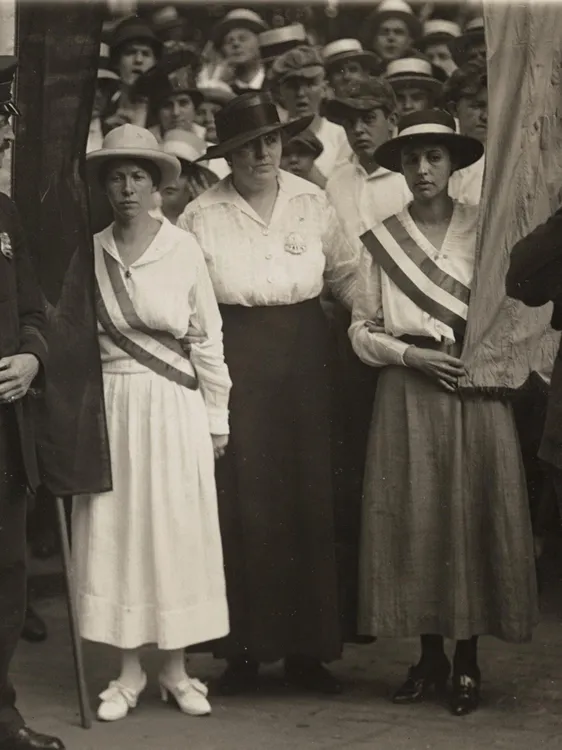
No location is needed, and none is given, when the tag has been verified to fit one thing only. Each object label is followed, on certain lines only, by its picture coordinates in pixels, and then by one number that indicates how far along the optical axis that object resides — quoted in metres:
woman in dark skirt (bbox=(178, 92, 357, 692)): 5.46
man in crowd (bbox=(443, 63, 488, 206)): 6.28
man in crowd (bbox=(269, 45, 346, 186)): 7.38
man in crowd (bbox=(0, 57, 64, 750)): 4.57
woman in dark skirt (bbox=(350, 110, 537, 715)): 5.17
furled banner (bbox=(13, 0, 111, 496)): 4.99
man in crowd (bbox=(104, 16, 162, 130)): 7.67
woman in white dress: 5.16
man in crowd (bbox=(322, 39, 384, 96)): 7.55
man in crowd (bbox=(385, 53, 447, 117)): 7.05
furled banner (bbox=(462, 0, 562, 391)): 5.11
